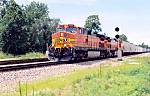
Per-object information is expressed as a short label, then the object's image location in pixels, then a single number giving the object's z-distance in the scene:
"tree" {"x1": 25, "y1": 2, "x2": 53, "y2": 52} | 76.75
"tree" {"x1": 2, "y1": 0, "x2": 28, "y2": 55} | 67.25
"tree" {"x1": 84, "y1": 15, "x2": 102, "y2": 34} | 115.24
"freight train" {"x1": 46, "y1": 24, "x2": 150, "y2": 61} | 37.06
